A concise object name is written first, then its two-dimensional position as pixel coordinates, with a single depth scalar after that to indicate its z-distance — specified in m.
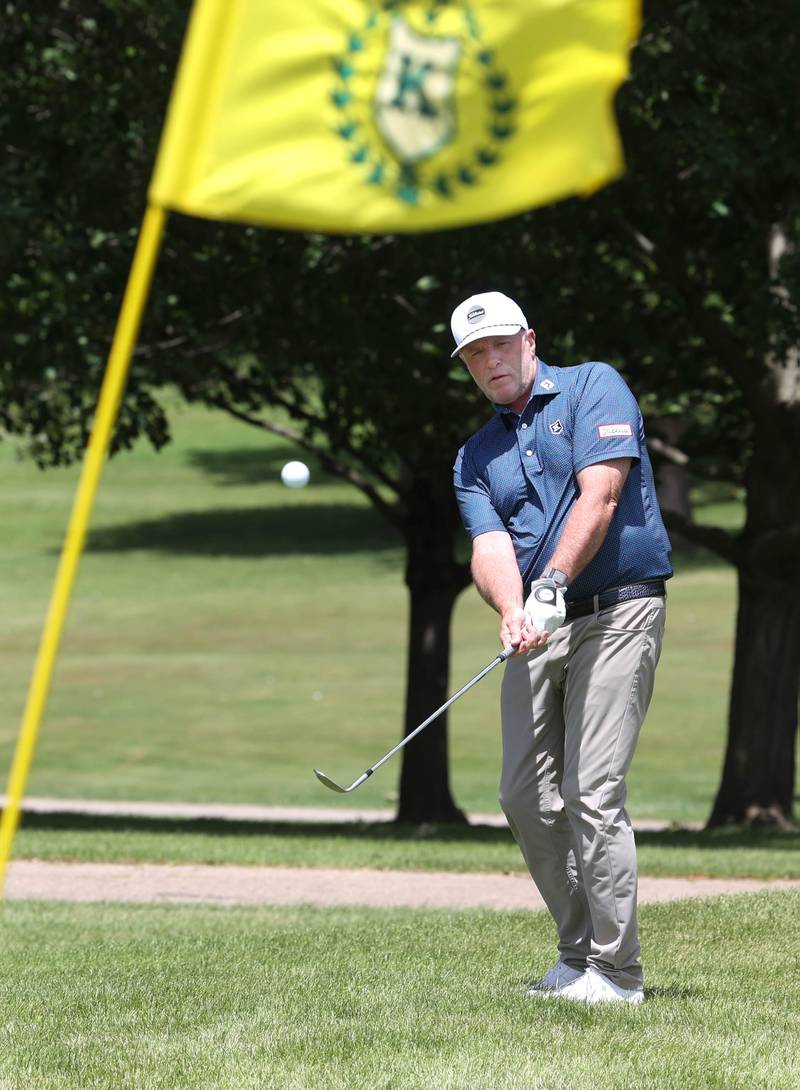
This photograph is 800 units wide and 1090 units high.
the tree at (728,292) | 24.77
